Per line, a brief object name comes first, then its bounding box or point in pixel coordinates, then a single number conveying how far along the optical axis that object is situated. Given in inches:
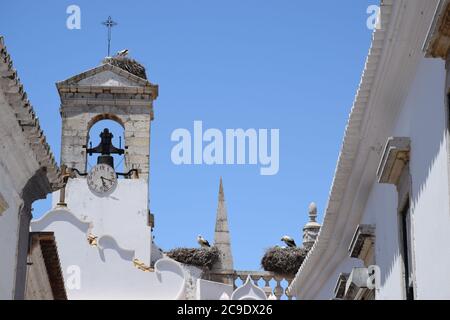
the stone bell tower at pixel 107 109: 1058.7
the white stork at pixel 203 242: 1103.0
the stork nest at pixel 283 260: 1087.7
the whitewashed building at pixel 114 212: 967.0
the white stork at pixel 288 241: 1140.5
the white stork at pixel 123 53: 1141.7
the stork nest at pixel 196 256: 1077.1
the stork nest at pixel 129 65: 1117.5
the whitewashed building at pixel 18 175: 461.7
